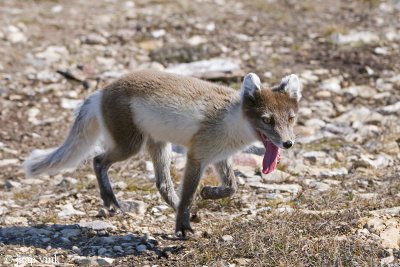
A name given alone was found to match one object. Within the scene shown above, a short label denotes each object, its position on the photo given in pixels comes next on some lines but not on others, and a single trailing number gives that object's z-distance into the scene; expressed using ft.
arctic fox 39.40
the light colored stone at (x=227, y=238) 37.71
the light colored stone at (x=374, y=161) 51.70
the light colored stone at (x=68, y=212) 43.83
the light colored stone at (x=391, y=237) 35.28
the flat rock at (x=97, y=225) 41.15
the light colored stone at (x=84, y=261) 35.63
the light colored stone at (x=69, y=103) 63.36
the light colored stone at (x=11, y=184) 50.16
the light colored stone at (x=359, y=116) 60.54
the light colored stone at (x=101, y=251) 37.49
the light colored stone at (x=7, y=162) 54.19
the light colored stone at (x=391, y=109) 61.82
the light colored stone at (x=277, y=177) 49.49
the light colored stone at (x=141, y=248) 37.76
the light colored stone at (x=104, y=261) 35.63
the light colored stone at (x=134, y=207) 44.47
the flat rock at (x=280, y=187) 47.40
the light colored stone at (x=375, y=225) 36.65
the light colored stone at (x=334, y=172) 50.65
